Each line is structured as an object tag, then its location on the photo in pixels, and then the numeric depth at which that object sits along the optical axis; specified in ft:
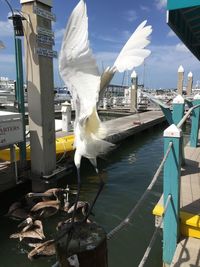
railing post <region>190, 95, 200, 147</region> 12.85
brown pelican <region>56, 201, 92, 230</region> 7.04
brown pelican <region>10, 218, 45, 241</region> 8.42
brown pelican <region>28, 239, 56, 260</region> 7.55
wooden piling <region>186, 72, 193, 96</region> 46.22
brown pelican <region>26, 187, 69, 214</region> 9.88
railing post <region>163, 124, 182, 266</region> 5.73
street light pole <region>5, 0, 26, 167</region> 9.75
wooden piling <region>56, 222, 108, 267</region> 3.46
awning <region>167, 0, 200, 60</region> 6.80
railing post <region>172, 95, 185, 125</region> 10.00
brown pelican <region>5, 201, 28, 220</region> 9.56
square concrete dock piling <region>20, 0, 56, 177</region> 9.79
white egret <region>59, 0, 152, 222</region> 3.72
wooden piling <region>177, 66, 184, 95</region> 41.37
